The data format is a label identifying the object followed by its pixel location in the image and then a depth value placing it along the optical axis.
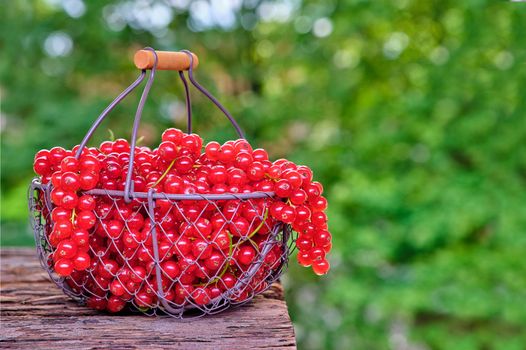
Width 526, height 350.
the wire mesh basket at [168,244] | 0.64
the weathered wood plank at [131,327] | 0.62
